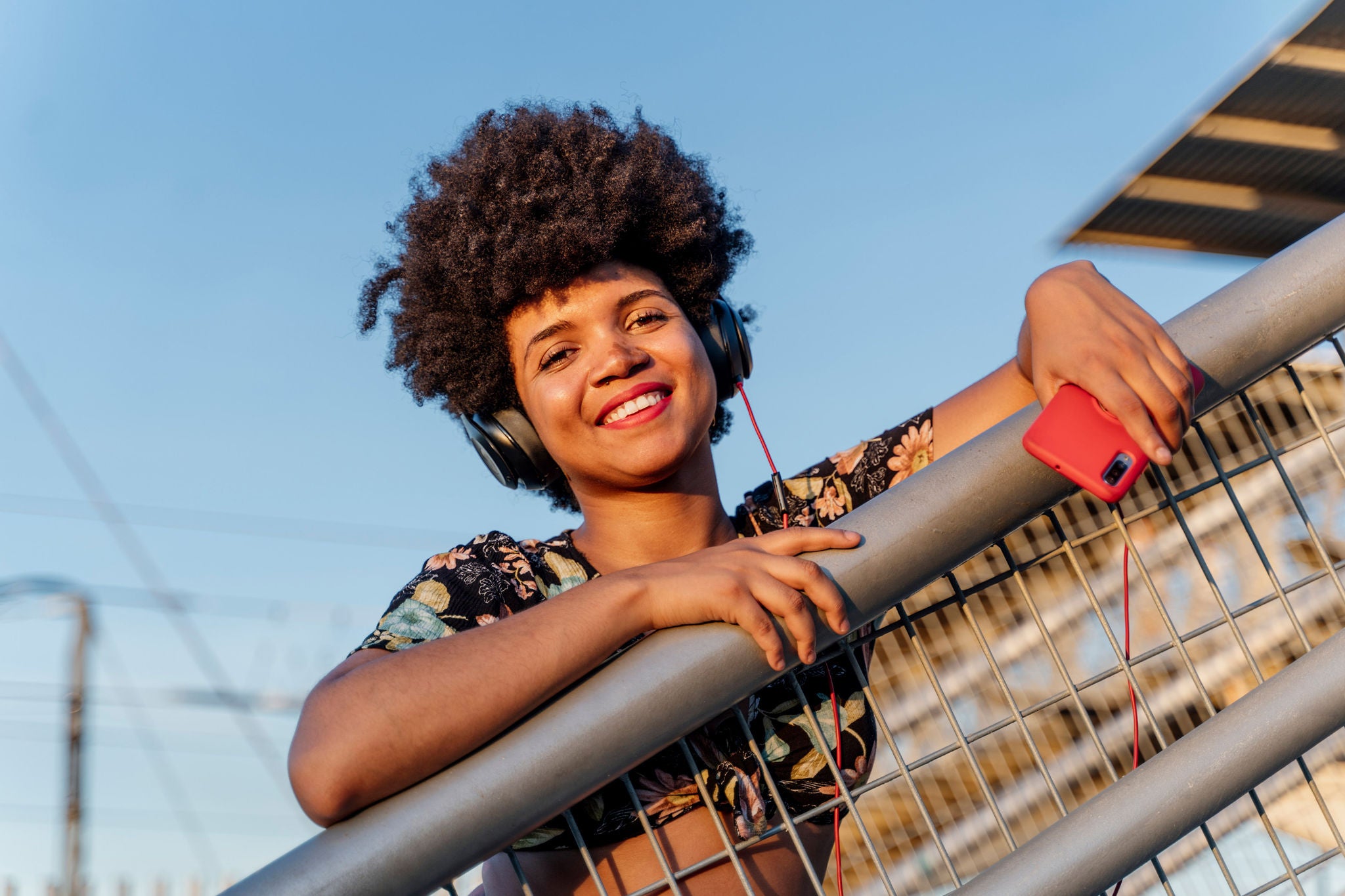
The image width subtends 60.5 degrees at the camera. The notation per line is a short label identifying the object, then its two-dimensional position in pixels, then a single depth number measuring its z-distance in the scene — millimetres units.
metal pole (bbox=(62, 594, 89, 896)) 8953
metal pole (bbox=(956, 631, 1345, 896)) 1036
